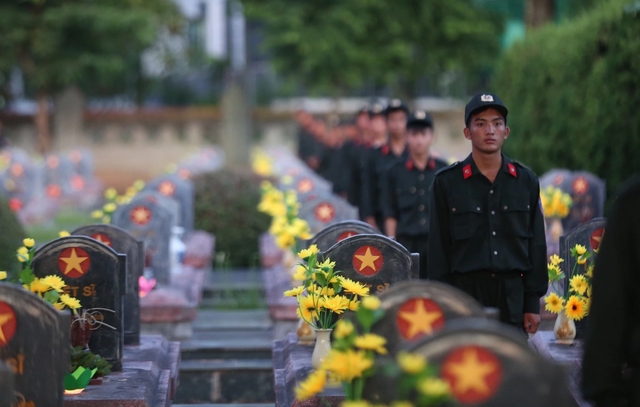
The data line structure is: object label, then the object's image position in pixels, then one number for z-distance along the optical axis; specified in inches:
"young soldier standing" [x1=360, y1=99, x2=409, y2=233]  723.2
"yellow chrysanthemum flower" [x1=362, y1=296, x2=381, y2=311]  311.9
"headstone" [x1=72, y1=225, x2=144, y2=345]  558.2
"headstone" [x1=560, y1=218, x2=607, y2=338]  539.7
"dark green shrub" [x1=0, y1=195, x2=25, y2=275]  633.1
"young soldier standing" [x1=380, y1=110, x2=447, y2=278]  630.9
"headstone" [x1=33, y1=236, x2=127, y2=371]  485.9
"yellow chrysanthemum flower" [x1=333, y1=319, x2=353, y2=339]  299.4
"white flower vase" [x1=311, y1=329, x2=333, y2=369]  469.1
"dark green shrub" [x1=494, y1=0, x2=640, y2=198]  861.7
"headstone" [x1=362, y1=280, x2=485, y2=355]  336.1
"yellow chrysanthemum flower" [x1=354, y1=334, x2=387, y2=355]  295.9
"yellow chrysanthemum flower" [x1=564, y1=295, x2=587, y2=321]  504.7
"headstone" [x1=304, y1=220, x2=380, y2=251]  569.6
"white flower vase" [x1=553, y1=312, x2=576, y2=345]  525.6
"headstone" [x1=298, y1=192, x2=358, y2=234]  798.1
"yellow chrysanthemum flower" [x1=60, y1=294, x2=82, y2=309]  446.0
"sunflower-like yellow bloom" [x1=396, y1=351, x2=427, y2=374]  257.0
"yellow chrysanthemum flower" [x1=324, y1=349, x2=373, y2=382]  295.6
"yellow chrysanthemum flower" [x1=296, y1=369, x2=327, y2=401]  294.6
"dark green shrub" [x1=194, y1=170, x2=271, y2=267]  1100.0
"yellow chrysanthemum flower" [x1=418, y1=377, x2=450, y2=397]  252.9
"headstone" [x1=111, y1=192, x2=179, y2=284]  758.5
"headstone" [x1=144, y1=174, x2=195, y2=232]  959.9
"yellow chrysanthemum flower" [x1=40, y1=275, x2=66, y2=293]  446.9
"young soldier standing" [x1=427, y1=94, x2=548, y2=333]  416.2
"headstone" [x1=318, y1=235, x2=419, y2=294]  479.7
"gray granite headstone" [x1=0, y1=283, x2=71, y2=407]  374.9
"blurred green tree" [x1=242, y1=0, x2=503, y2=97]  2046.9
